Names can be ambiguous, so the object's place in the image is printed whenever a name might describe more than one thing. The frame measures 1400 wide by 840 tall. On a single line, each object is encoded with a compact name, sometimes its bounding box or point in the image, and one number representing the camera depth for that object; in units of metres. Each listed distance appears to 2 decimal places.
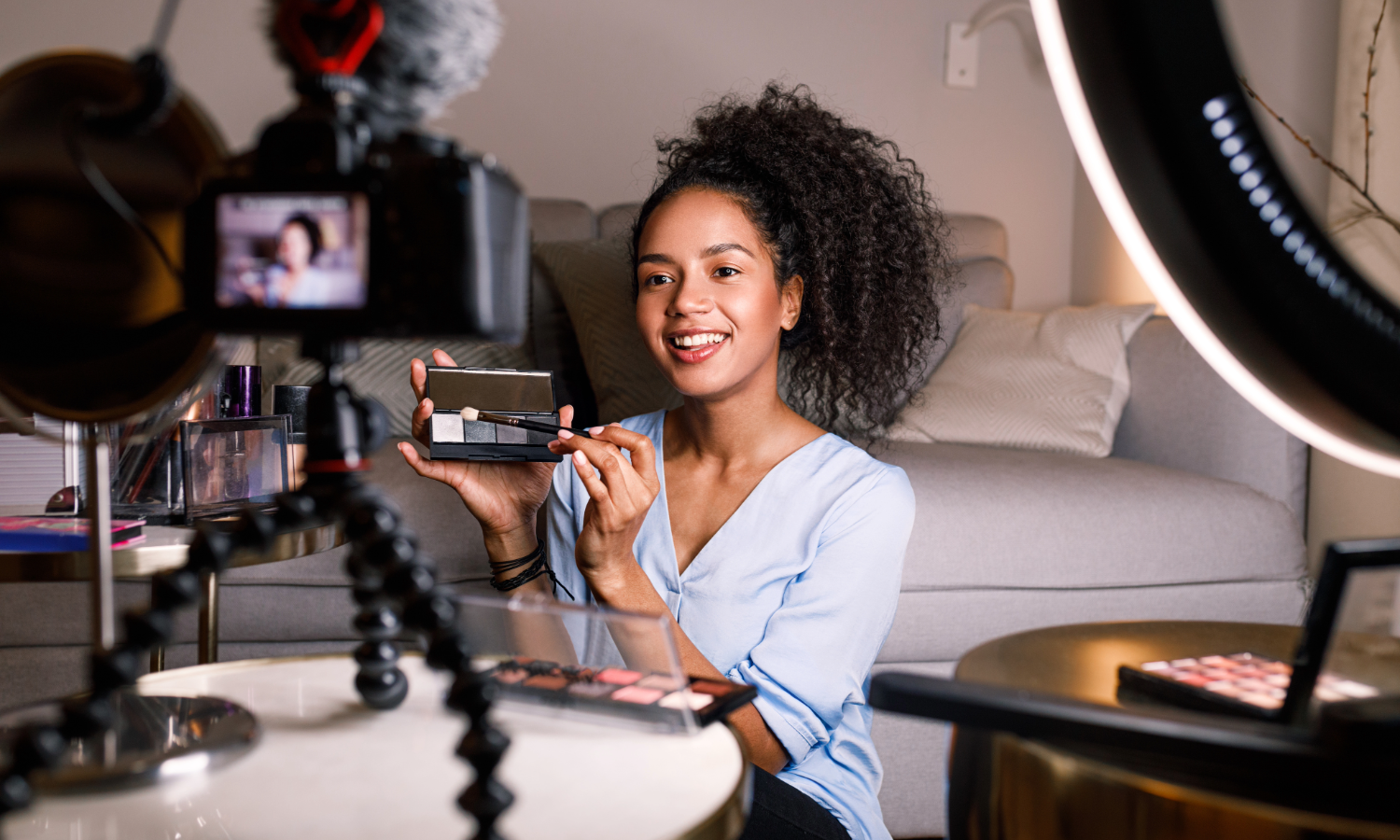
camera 0.37
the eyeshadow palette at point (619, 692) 0.55
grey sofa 1.46
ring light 0.29
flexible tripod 0.37
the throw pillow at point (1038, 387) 1.88
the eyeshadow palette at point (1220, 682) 0.50
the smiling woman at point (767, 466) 0.97
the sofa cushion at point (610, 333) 1.79
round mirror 0.51
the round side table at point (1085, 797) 0.37
